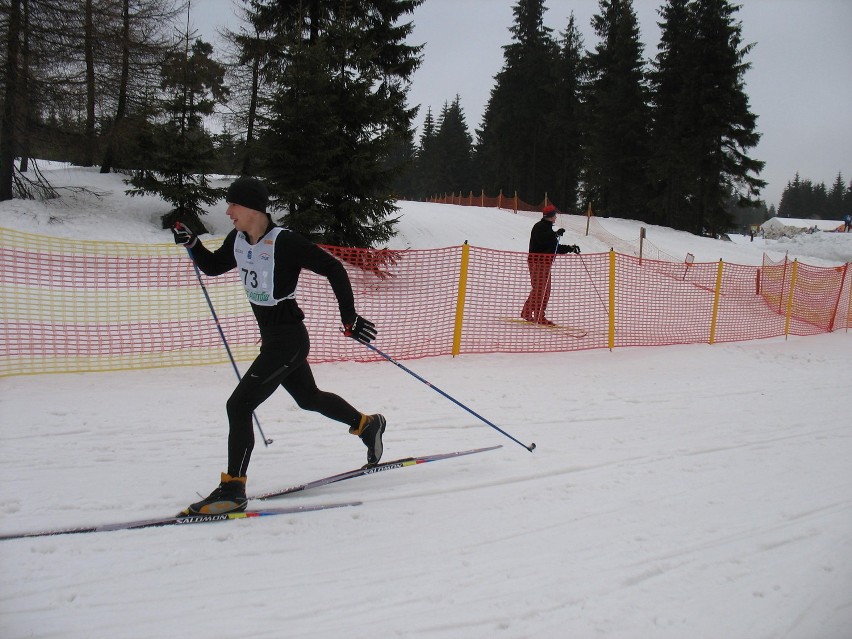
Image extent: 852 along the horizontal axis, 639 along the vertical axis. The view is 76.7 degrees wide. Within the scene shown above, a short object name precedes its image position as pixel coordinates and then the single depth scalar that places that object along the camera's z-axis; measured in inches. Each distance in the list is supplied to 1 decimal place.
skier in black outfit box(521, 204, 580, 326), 348.5
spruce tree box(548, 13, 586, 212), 1546.5
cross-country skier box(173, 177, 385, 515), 124.4
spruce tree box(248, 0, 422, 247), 432.8
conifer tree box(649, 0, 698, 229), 1128.8
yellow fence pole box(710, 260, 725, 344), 358.9
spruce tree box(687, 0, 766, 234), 1093.8
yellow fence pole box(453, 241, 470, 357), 296.0
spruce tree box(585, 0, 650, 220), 1302.9
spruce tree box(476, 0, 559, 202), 1632.6
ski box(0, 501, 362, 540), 115.1
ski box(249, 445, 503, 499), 137.0
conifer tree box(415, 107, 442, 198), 2549.2
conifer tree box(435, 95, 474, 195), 2493.8
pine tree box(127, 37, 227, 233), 530.3
